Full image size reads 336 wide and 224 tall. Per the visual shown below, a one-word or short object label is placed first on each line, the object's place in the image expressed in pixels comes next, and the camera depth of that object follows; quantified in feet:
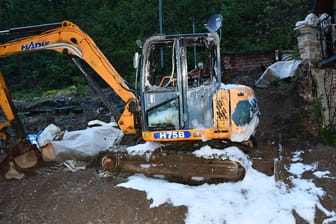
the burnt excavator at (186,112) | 19.24
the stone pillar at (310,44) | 27.86
